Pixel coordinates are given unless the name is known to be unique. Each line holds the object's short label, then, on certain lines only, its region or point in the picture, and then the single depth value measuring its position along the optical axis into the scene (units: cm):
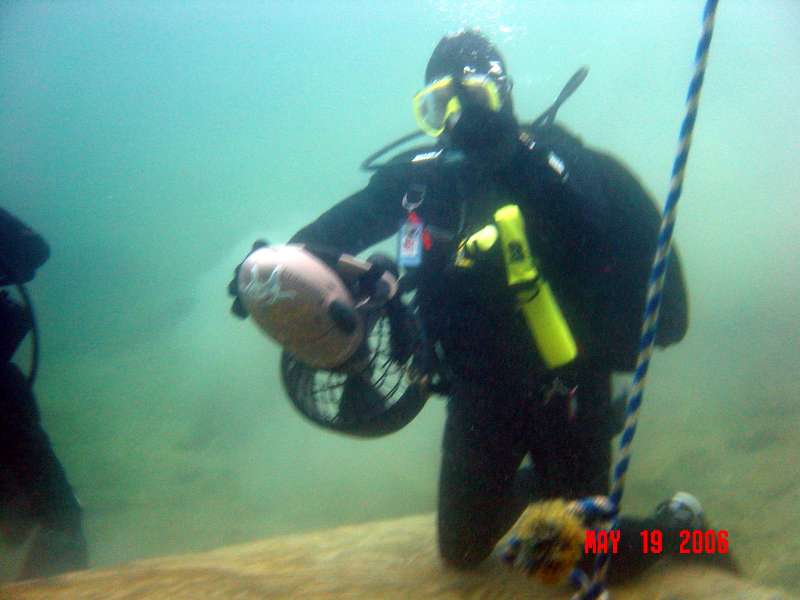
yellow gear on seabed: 161
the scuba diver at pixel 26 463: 389
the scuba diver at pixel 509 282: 263
